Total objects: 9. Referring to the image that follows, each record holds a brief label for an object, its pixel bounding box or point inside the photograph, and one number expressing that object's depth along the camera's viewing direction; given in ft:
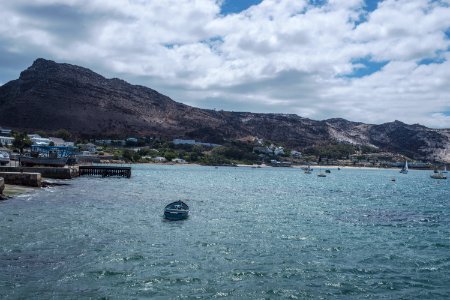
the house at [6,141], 506.85
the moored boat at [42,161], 308.81
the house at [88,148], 629.02
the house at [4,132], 610.11
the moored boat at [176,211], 144.66
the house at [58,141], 584.97
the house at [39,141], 508.78
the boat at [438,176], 590.47
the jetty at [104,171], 357.76
